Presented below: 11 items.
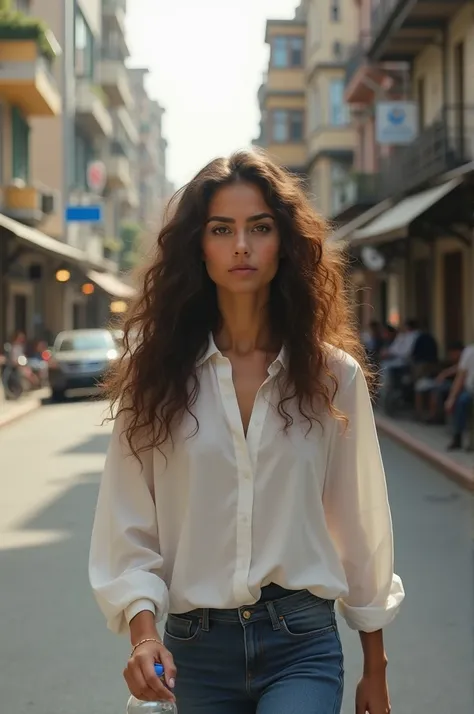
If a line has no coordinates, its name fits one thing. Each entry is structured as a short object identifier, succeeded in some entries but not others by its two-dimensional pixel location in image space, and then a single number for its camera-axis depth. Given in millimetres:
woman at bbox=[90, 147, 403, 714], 2512
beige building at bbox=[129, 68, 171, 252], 104250
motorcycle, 24578
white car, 26000
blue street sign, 33594
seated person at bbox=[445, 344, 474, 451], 13734
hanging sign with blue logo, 27266
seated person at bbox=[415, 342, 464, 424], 16925
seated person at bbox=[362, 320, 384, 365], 24955
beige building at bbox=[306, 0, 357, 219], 53656
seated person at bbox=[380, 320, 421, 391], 19609
